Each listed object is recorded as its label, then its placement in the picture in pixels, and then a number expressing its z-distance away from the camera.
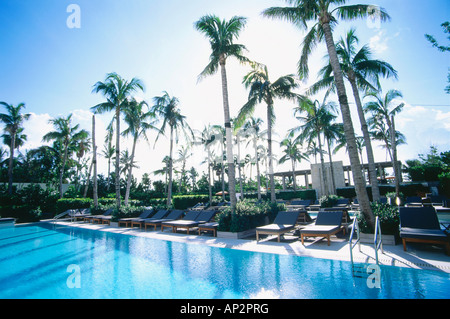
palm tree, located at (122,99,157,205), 18.16
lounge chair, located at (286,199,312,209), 17.31
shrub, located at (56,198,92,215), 21.97
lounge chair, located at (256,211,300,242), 8.49
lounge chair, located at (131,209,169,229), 13.85
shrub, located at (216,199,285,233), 9.95
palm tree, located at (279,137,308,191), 39.85
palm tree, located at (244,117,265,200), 32.09
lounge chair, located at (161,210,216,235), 11.19
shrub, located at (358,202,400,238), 7.29
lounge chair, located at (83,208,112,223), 17.17
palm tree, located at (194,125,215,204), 32.25
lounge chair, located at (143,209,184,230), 12.93
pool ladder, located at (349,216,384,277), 5.00
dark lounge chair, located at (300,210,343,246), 7.59
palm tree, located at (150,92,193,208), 19.84
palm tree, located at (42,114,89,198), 26.17
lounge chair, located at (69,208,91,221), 19.31
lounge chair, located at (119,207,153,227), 14.72
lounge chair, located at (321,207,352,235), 9.52
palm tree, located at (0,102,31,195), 25.02
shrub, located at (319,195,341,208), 17.95
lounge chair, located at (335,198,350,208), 17.15
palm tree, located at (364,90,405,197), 19.29
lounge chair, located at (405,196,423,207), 14.42
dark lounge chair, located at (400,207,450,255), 5.87
